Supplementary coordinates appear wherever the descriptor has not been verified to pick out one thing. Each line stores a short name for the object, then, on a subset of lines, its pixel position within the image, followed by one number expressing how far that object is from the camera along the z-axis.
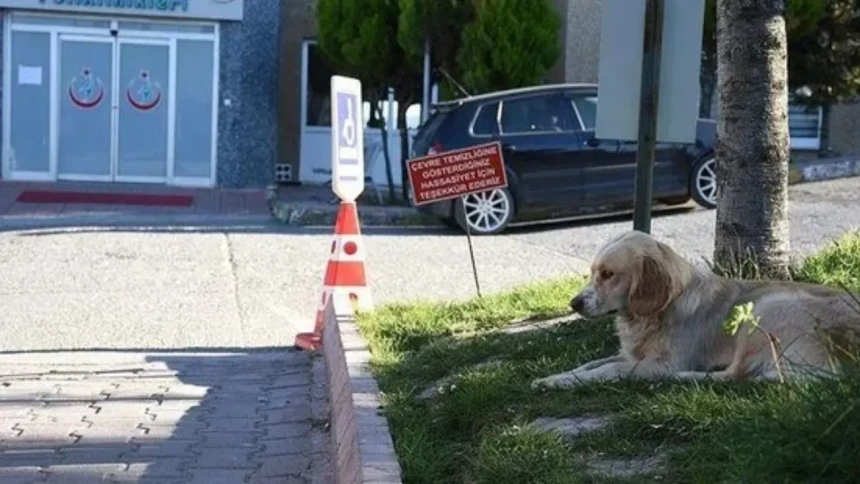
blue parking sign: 10.42
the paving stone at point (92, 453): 6.38
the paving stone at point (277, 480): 6.12
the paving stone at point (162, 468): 6.16
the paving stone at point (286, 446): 6.70
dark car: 17.27
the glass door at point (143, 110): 25.05
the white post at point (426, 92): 20.91
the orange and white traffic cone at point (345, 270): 10.20
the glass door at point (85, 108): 24.95
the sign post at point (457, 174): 10.00
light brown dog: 5.58
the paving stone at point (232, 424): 7.16
